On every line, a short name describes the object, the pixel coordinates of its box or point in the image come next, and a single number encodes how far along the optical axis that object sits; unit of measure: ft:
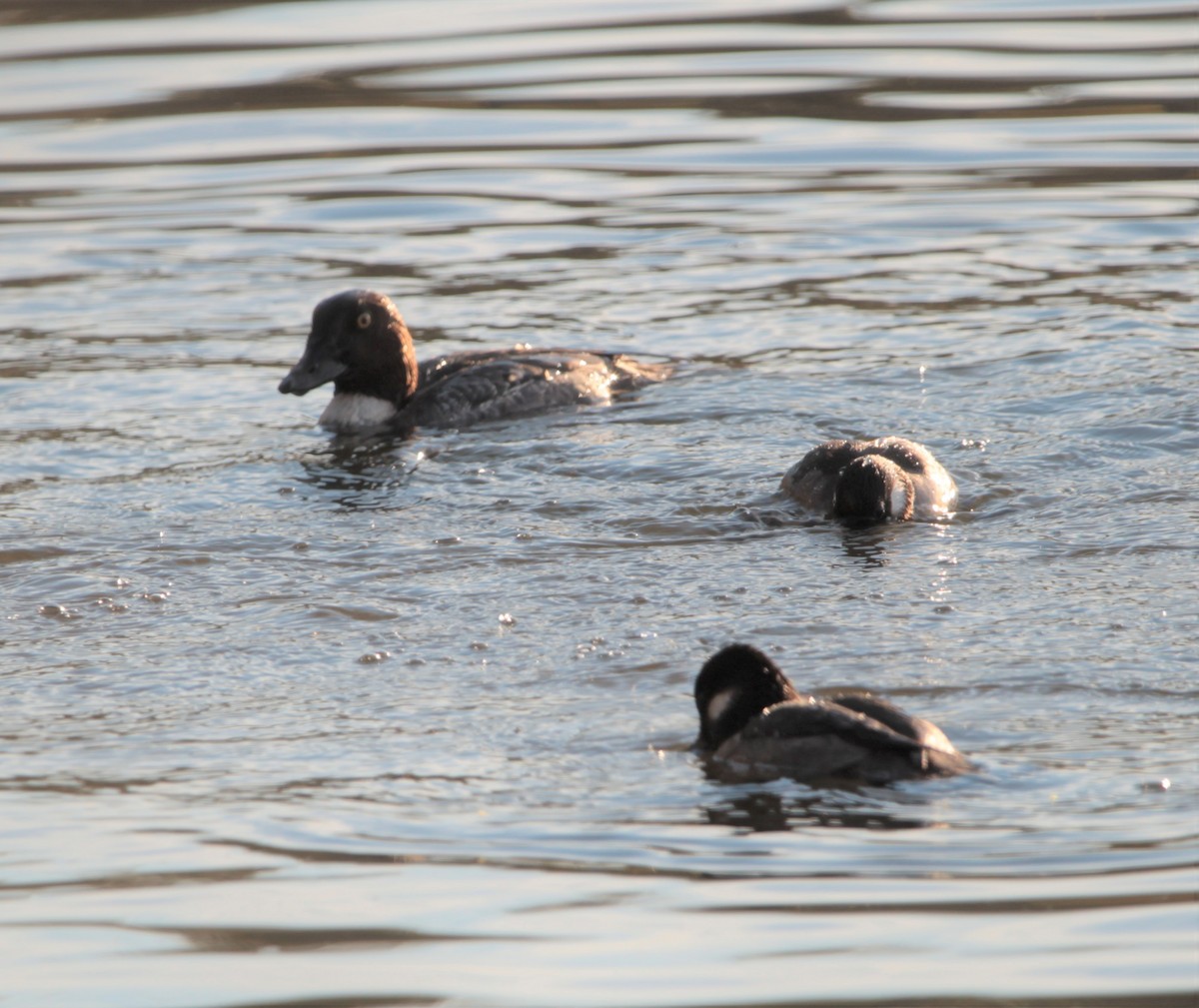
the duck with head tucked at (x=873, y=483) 61.72
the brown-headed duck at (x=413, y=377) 79.15
